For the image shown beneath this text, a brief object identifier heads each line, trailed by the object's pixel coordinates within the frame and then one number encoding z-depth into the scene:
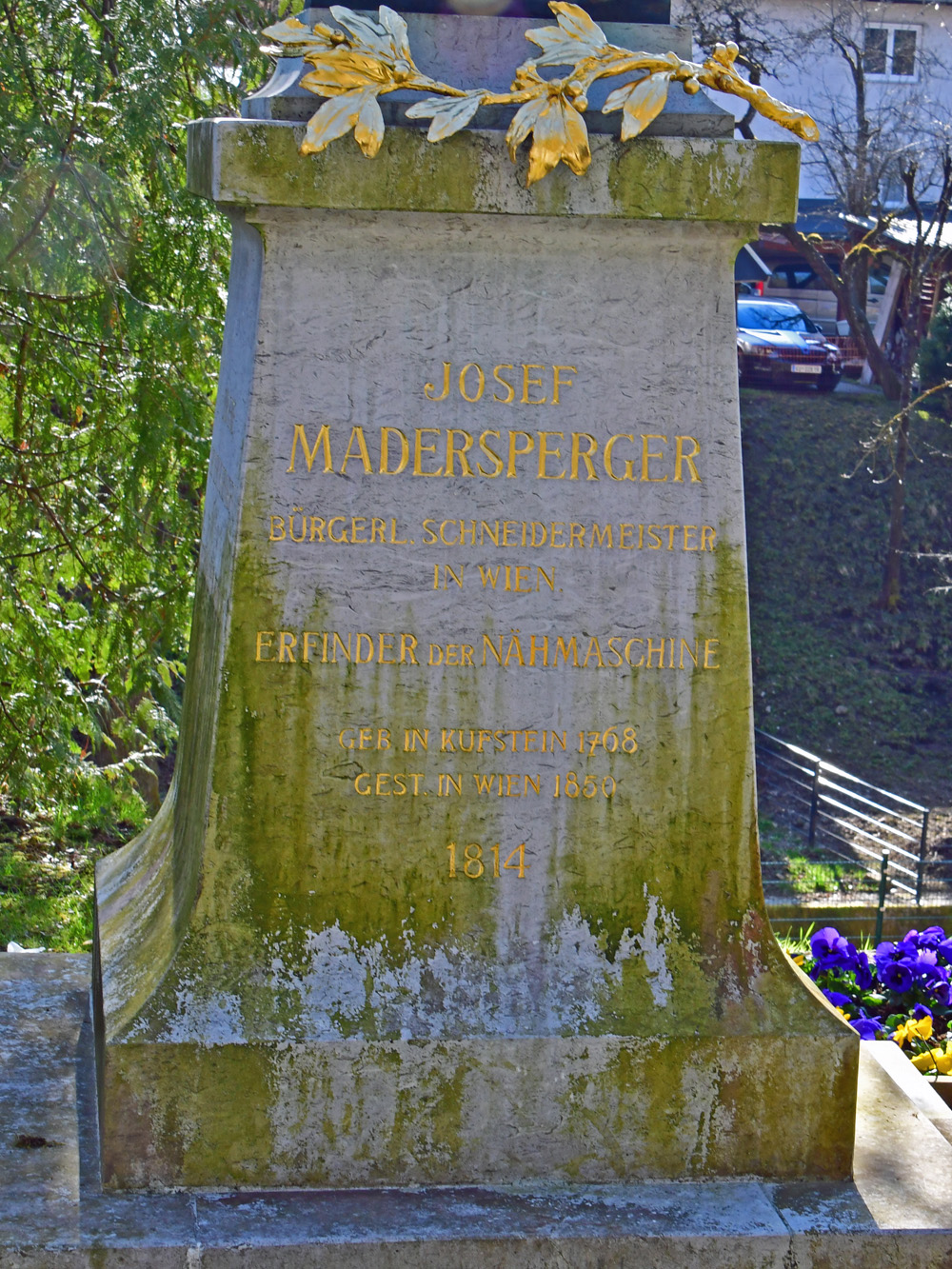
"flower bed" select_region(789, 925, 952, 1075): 5.43
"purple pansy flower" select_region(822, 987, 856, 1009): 5.53
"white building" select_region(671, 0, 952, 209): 26.52
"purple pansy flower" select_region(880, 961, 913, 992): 5.59
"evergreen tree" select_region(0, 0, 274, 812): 6.85
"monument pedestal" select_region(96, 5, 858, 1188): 3.68
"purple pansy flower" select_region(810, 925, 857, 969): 5.68
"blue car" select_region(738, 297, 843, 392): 26.19
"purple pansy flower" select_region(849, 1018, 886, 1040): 5.07
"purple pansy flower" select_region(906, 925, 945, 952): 5.98
